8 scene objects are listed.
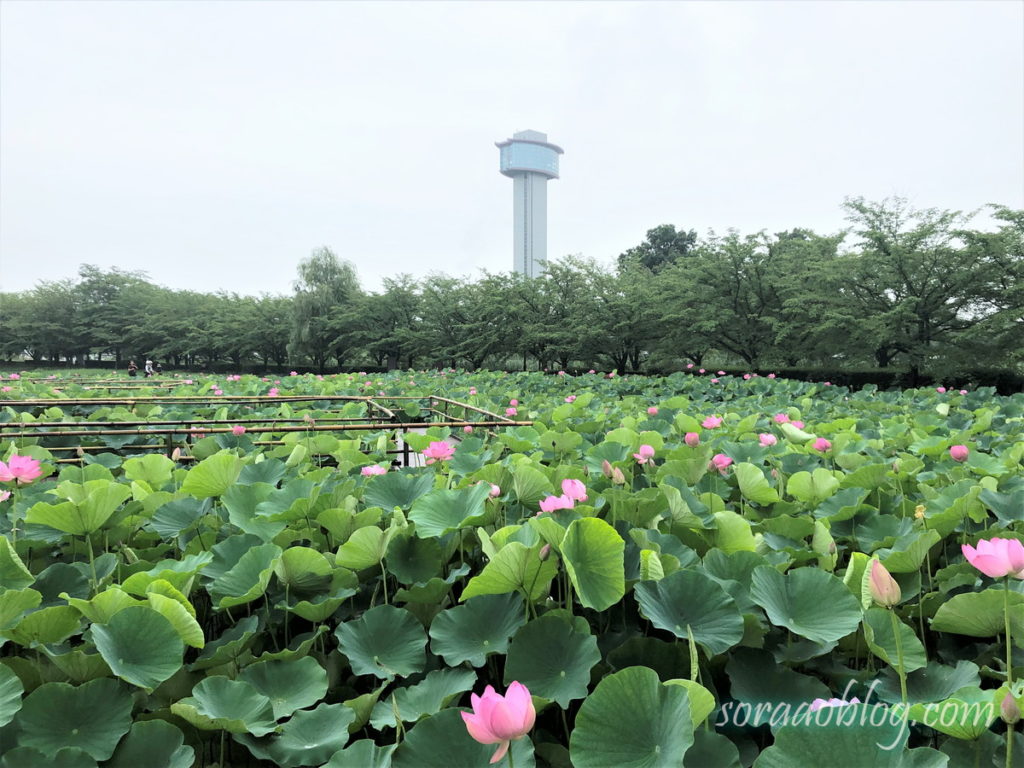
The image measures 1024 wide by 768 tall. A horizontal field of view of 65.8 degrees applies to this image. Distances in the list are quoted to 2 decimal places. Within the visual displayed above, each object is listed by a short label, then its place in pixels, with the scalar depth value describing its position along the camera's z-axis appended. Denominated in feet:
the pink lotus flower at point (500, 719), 7.37
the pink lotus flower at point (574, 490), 13.19
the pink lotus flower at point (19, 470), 14.42
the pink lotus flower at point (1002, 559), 9.59
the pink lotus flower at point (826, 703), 8.85
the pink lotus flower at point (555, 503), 12.81
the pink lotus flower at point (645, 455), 17.81
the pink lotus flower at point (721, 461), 18.16
